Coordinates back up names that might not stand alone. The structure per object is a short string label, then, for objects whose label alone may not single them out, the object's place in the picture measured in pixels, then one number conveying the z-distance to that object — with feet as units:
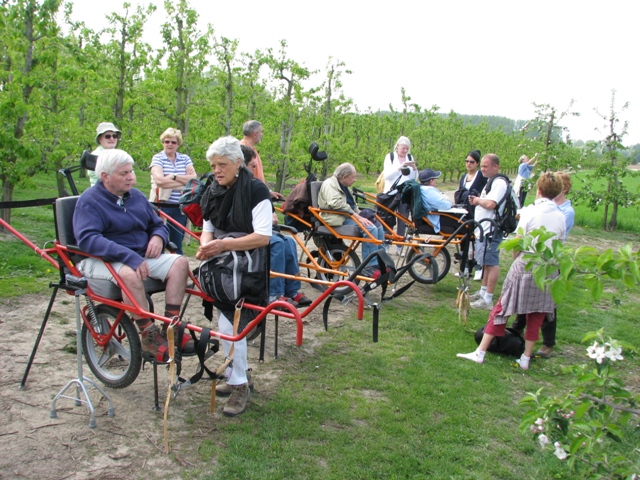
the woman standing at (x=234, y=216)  12.04
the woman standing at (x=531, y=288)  16.16
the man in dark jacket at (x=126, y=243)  12.28
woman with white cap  19.61
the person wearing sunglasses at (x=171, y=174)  21.86
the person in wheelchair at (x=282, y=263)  15.70
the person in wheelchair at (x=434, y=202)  25.20
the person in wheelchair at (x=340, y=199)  22.39
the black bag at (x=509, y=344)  17.57
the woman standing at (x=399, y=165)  28.63
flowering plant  6.67
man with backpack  22.56
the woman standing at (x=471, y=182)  25.98
